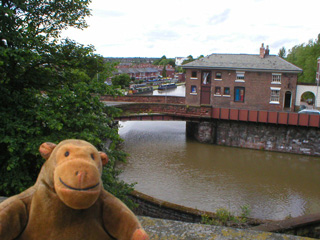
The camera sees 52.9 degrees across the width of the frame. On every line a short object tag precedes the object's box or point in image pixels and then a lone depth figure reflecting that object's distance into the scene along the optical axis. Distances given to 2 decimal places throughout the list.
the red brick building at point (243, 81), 31.80
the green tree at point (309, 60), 49.81
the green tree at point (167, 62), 177.31
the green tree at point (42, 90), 8.78
